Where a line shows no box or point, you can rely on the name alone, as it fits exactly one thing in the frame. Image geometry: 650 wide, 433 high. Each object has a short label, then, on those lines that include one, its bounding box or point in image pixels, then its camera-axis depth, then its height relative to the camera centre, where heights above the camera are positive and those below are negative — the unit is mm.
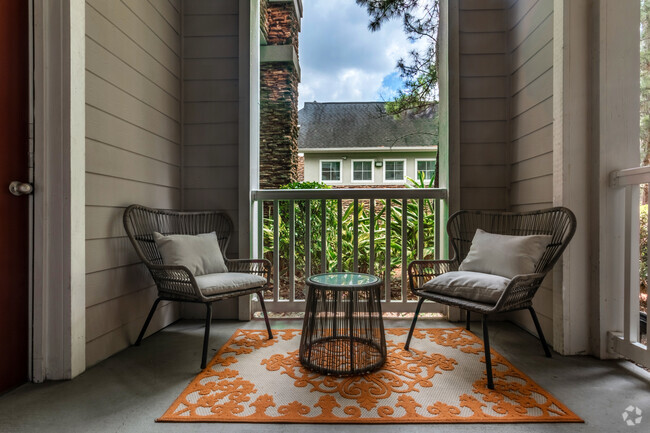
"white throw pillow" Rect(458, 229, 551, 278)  1791 -218
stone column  2902 +1171
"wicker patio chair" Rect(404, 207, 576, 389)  1622 -224
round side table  1659 -567
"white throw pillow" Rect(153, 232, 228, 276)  1976 -232
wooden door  1451 +72
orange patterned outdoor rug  1302 -787
